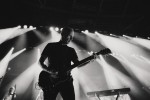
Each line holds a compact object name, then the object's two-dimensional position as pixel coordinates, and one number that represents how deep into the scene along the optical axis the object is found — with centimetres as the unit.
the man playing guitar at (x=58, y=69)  259
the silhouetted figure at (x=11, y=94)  461
